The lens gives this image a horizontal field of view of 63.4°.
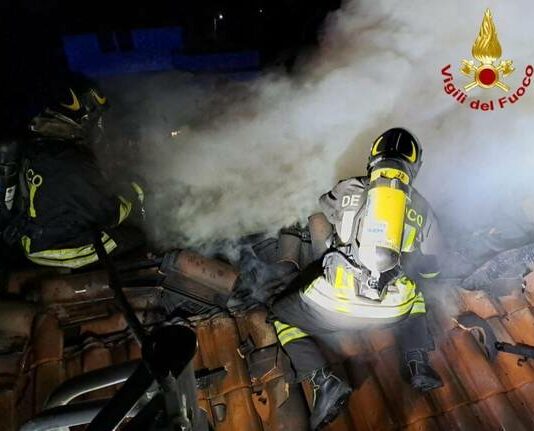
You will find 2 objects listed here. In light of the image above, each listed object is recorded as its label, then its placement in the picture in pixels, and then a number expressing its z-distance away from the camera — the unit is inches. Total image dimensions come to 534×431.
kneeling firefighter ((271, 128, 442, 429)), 123.6
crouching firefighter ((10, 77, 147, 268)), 163.8
